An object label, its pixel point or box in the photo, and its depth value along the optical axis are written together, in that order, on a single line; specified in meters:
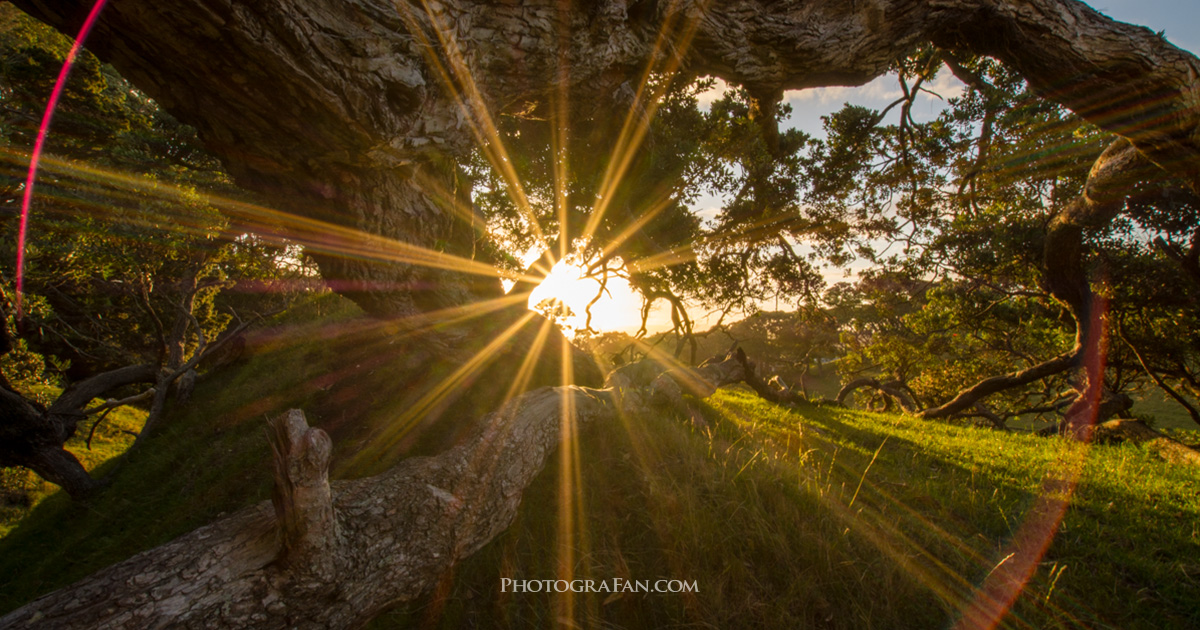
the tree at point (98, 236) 4.44
